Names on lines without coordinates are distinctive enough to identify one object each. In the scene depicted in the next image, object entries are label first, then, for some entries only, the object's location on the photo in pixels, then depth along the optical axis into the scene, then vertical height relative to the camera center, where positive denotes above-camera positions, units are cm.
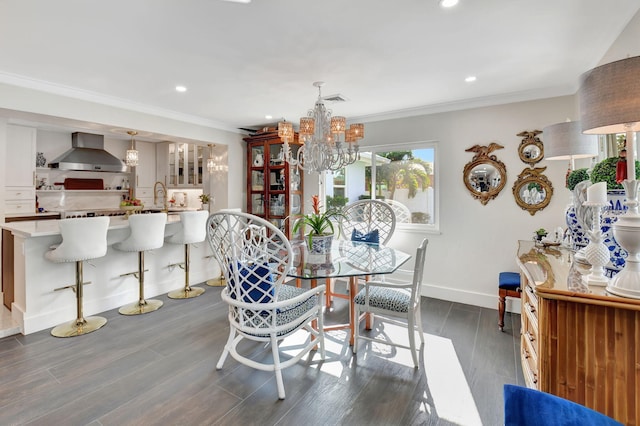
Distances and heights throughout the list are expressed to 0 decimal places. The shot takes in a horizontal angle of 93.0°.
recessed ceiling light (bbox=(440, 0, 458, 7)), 178 +124
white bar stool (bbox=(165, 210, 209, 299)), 396 -27
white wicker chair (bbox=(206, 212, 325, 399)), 204 -52
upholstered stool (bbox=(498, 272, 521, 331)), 296 -76
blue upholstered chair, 78 -52
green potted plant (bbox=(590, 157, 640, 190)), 155 +20
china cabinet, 494 +56
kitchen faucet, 712 +51
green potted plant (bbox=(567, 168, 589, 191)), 210 +24
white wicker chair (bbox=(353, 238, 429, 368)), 234 -72
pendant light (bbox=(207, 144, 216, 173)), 511 +85
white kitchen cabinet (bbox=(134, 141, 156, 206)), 704 +102
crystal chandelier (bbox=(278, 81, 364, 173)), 299 +77
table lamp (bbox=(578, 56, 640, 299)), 116 +38
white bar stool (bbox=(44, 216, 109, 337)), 284 -32
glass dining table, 225 -41
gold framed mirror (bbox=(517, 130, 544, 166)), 336 +72
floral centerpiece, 283 -14
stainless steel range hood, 575 +115
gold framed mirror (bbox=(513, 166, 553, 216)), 335 +25
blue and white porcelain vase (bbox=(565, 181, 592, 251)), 169 -3
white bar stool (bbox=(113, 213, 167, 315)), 340 -29
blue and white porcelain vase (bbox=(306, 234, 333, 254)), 282 -27
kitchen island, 297 -68
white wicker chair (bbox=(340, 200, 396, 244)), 356 -5
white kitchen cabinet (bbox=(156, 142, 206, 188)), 622 +113
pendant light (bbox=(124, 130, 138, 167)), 441 +85
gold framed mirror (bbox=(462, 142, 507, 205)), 358 +47
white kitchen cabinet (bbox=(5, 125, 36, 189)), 515 +104
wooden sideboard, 120 -56
